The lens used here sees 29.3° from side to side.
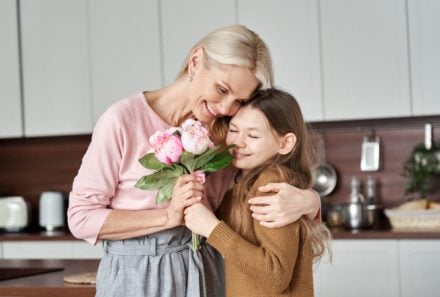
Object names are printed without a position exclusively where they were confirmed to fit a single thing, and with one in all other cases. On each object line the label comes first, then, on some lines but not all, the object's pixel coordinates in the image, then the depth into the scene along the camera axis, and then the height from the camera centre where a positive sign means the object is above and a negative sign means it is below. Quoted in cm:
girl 206 -17
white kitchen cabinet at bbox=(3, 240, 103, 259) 468 -52
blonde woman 209 -10
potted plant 436 -12
